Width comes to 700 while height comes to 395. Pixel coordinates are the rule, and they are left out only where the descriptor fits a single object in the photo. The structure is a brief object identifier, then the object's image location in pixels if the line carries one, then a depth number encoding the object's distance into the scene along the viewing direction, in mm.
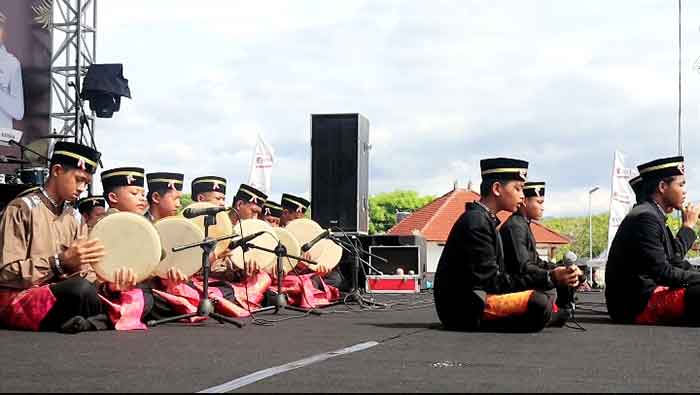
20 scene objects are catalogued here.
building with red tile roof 45281
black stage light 12531
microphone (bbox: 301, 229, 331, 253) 7852
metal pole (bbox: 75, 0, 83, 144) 12625
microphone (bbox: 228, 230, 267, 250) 6848
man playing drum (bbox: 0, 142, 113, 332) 5828
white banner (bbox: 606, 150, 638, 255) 18094
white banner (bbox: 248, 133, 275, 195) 15594
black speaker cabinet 13586
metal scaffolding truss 12734
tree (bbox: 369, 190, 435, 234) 65312
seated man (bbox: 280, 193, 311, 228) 11508
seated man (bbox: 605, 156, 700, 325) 6875
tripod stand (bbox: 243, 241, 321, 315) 7882
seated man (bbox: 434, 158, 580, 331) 6062
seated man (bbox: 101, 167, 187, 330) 6220
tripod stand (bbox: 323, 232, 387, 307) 9227
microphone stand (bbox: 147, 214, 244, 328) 6336
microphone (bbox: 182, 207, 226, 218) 6386
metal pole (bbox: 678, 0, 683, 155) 18141
